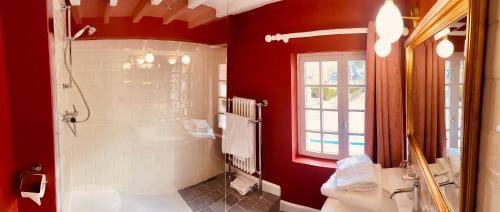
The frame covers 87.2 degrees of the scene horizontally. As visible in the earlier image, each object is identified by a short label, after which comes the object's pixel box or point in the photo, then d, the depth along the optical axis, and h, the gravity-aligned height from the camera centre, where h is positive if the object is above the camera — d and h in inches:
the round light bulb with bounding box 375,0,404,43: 42.8 +11.7
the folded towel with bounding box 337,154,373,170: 69.8 -18.8
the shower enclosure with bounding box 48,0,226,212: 83.4 -10.4
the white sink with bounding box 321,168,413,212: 59.0 -26.8
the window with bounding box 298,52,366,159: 96.0 -4.4
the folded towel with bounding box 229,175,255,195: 106.7 -37.8
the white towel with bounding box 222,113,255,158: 105.3 -17.5
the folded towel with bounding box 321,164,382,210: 59.2 -24.2
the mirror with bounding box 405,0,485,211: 22.3 -1.0
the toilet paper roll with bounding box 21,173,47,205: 44.1 -15.3
